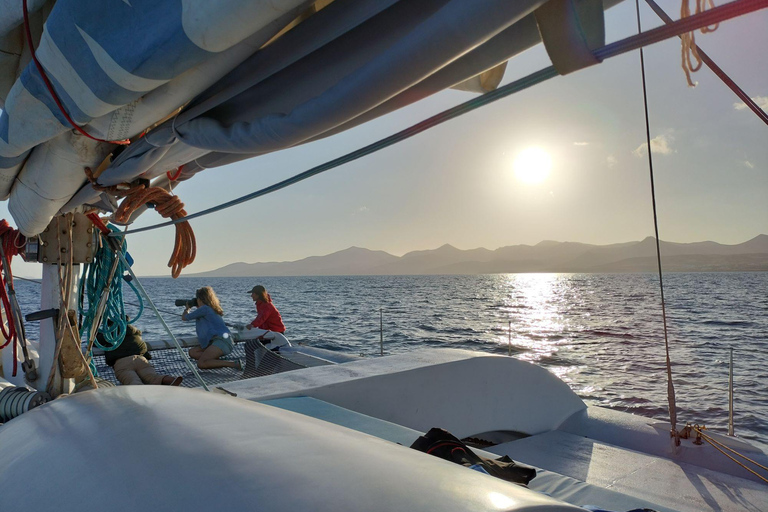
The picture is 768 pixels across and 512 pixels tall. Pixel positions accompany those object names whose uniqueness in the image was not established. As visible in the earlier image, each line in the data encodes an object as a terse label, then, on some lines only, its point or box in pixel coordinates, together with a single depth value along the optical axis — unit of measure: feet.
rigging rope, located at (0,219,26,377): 11.27
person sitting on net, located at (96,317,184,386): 18.72
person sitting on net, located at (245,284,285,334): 30.18
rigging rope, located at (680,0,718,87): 3.66
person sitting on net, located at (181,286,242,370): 23.57
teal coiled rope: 11.12
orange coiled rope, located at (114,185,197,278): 8.68
